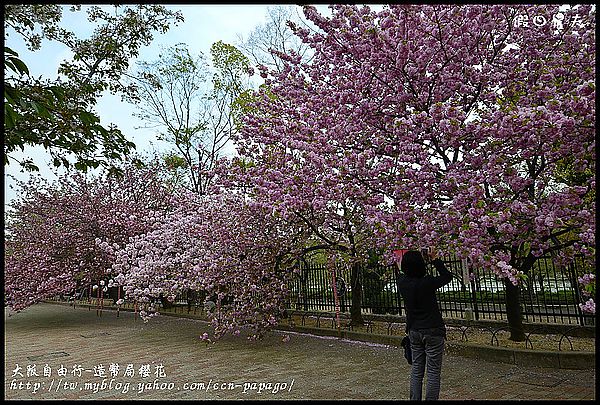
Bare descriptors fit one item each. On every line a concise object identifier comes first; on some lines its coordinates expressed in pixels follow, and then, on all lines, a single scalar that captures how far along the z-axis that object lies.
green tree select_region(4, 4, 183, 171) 4.16
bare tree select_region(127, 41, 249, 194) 18.45
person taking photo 4.88
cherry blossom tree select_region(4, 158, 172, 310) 16.75
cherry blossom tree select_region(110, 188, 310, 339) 9.96
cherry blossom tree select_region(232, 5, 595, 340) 6.12
